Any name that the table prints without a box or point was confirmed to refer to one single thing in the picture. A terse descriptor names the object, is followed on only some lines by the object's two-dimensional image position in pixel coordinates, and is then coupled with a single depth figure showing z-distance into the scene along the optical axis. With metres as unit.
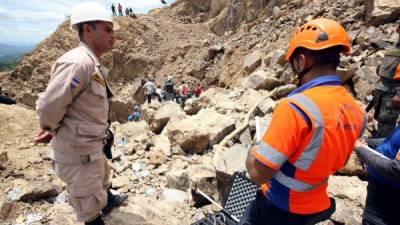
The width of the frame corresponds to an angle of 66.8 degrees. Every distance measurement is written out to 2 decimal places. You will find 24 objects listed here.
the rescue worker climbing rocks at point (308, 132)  1.40
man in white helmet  2.16
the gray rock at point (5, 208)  3.12
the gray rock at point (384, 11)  7.96
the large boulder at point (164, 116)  6.50
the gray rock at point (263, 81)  7.96
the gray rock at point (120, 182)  3.91
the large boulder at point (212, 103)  6.91
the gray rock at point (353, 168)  3.64
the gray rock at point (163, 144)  5.02
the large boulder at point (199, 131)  5.11
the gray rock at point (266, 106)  5.85
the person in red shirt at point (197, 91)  13.11
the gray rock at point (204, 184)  3.47
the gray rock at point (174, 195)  3.61
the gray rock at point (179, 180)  3.82
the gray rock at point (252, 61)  11.73
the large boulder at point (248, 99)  6.72
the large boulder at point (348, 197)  2.90
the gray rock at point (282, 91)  6.88
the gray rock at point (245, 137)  5.04
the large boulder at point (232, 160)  3.45
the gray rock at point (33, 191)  3.41
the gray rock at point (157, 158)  4.68
